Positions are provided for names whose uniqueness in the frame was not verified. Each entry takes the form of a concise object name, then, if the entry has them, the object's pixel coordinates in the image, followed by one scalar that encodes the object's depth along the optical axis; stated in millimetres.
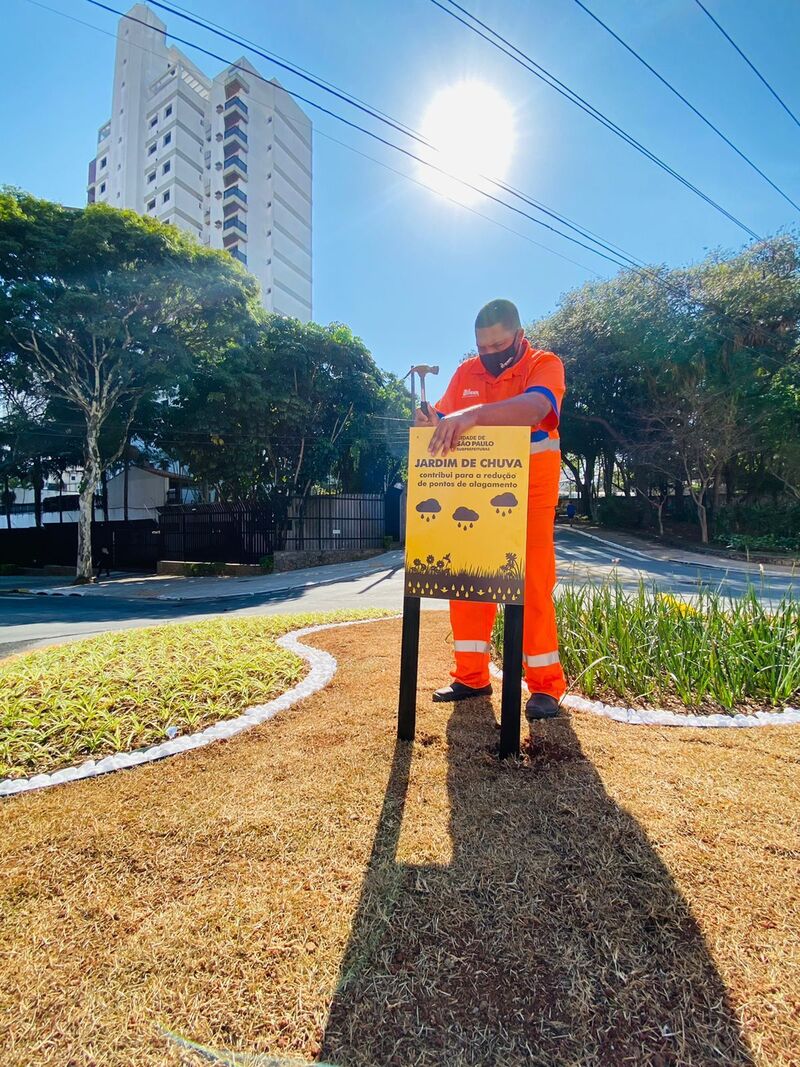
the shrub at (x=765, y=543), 13846
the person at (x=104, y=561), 15896
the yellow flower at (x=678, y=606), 3150
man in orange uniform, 1893
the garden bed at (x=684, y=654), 2516
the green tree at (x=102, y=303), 11148
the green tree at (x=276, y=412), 14328
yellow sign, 1889
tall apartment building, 40844
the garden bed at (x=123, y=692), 2014
